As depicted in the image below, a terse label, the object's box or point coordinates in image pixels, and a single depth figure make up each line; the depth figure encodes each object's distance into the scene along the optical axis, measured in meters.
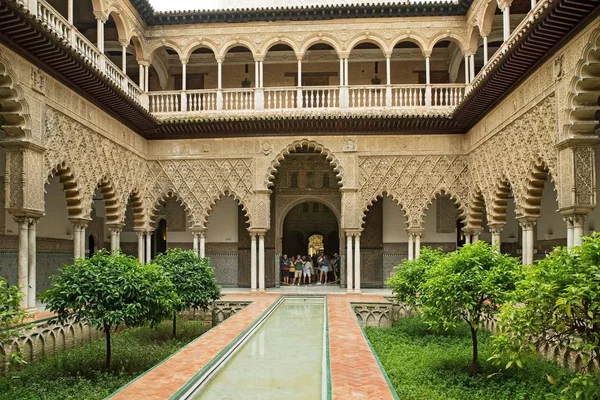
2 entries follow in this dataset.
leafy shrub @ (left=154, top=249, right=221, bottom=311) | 10.59
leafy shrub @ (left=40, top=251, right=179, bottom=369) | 7.41
